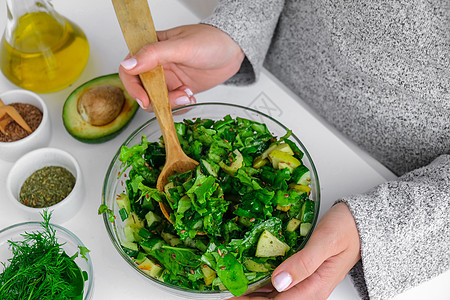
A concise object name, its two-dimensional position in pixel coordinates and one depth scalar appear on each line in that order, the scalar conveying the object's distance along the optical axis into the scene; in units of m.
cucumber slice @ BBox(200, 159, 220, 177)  1.02
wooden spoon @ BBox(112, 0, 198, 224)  1.03
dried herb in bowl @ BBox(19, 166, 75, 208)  1.16
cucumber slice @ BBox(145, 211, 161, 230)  1.04
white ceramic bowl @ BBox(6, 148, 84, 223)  1.14
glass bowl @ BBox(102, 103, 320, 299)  0.96
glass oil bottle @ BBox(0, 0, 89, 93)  1.28
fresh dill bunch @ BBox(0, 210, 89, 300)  1.01
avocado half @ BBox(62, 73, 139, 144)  1.22
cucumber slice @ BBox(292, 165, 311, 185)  1.04
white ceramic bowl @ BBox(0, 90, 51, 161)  1.20
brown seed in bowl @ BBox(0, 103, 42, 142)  1.23
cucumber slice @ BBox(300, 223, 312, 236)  0.99
